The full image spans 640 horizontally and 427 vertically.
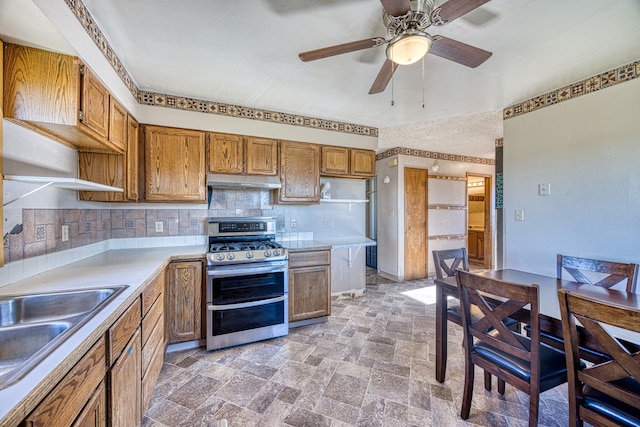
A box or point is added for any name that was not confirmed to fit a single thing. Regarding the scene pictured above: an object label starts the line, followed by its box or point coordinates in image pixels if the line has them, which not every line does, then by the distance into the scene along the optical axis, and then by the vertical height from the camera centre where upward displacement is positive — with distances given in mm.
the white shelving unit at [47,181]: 1146 +156
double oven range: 2322 -771
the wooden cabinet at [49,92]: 1270 +640
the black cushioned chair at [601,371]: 947 -660
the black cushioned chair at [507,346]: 1241 -724
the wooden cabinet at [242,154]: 2742 +643
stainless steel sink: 812 -443
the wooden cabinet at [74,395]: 661 -550
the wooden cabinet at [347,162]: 3309 +668
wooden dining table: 1288 -508
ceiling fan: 1243 +968
